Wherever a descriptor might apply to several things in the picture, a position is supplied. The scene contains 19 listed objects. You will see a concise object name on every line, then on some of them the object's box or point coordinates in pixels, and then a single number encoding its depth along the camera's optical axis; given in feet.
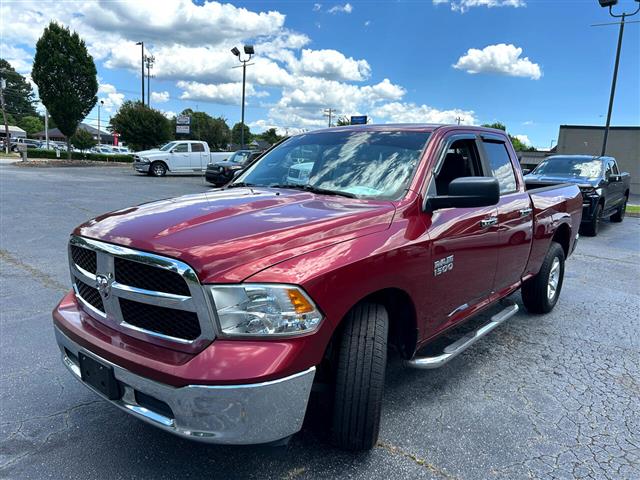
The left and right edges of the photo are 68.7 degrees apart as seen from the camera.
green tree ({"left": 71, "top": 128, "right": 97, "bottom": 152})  179.28
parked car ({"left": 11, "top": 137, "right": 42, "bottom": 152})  176.32
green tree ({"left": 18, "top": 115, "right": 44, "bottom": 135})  343.05
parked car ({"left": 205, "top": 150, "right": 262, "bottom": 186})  62.75
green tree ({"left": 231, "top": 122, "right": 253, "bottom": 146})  287.83
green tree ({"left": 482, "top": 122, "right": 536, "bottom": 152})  294.50
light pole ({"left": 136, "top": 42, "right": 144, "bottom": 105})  136.77
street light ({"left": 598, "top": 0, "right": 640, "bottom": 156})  54.49
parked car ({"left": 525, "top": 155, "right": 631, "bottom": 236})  35.45
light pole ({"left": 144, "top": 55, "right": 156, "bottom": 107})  158.31
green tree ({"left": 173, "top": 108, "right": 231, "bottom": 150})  209.97
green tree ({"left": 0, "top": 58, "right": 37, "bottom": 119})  338.75
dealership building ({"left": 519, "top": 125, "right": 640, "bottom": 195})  105.29
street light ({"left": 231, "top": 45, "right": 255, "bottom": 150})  78.38
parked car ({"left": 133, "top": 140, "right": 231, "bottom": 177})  78.43
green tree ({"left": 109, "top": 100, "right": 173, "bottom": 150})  125.39
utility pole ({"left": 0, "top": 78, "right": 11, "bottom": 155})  137.54
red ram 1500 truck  6.47
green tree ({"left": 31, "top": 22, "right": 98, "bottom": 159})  98.43
